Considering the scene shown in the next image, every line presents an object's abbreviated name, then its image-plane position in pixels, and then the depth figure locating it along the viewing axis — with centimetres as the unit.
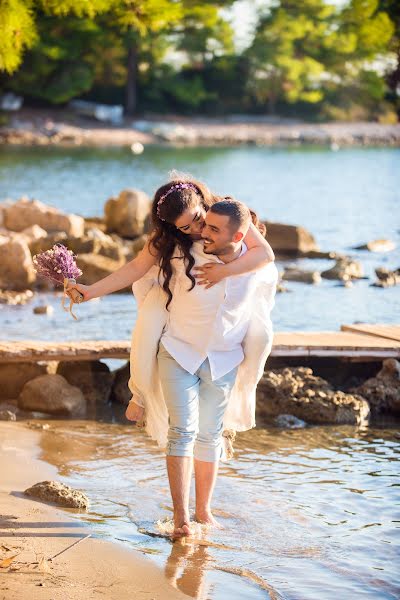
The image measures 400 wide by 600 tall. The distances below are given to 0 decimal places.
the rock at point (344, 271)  1675
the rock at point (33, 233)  1603
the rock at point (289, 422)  795
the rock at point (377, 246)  2133
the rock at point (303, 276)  1623
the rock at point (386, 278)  1633
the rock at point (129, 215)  1916
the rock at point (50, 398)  794
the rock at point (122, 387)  852
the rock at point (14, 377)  829
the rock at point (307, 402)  809
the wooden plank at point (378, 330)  902
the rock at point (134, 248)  1655
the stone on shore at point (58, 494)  557
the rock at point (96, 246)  1556
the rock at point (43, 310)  1291
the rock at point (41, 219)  1745
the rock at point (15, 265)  1438
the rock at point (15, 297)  1362
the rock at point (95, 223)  1955
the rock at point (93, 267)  1420
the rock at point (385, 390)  843
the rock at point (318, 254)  1941
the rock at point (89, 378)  848
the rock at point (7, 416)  761
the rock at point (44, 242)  1578
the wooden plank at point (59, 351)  812
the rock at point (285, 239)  1911
